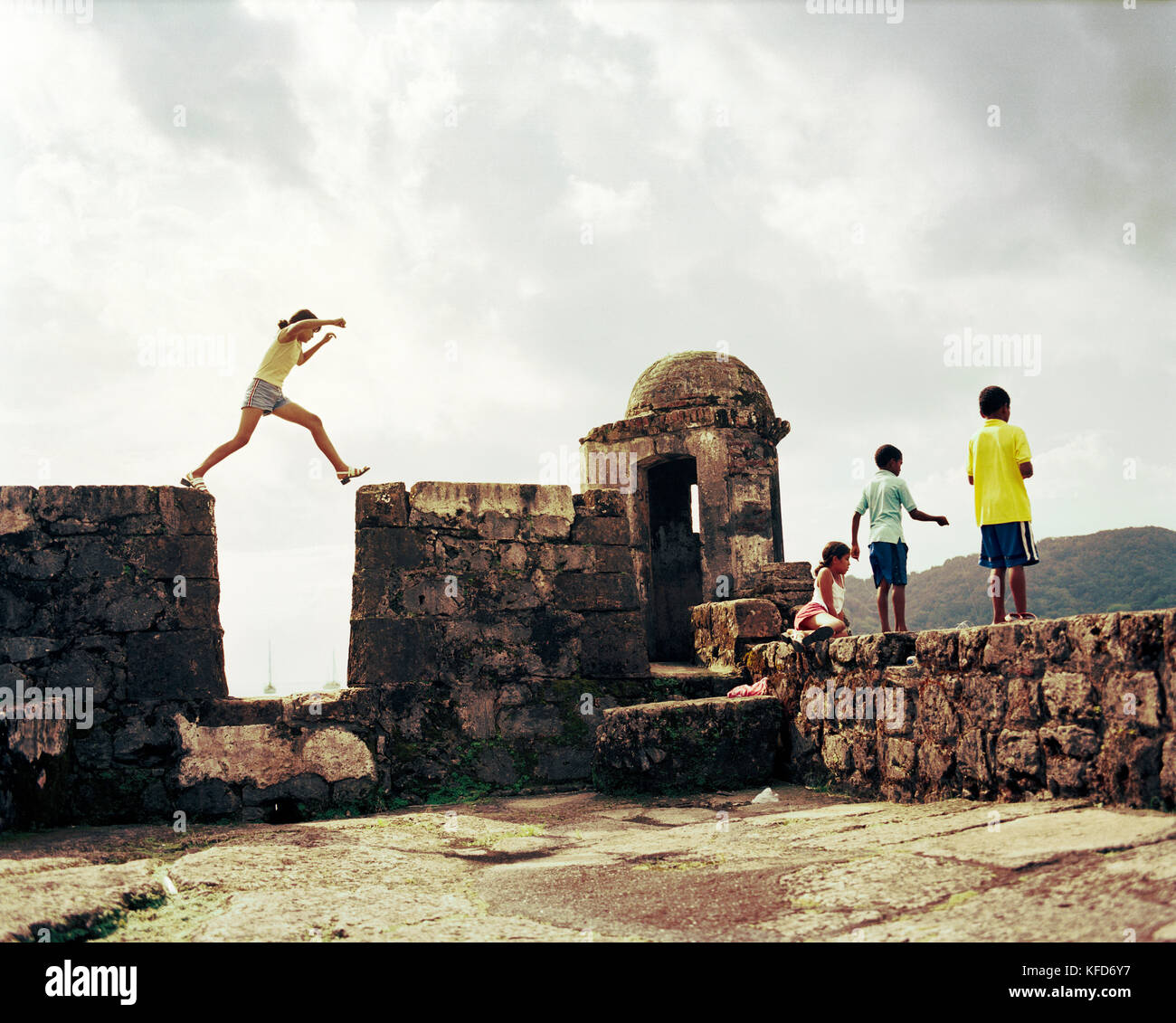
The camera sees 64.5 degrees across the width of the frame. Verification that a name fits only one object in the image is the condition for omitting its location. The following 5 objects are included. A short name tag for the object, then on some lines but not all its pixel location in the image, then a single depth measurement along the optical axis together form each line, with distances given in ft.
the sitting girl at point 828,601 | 16.92
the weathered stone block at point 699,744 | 16.62
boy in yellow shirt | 15.62
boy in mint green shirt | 20.75
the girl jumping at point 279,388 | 19.52
